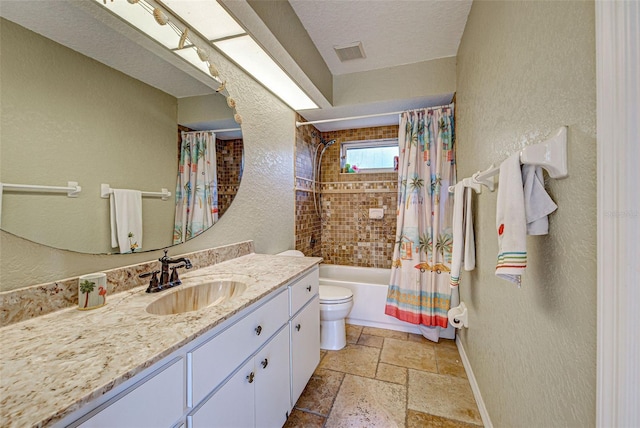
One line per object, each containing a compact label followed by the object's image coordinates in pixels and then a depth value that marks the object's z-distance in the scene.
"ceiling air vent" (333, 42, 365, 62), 2.10
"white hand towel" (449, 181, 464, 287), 1.62
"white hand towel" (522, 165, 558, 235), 0.78
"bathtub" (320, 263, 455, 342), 2.49
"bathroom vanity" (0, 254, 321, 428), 0.52
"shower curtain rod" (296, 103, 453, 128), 2.45
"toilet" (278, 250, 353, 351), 2.08
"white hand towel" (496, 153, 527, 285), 0.78
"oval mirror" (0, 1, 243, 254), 0.79
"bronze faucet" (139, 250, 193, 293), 1.07
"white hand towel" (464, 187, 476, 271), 1.57
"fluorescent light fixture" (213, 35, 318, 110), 1.52
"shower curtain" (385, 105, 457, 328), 2.32
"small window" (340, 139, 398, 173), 3.25
